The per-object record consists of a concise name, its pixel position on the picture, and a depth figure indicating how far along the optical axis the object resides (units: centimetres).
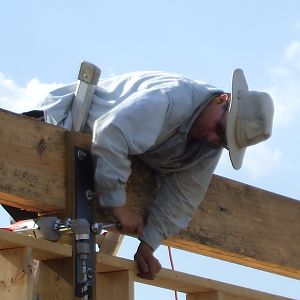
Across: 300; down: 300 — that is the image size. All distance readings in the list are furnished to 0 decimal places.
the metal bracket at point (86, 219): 485
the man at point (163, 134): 499
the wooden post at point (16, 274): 465
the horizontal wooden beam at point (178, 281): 516
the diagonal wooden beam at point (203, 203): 483
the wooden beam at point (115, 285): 522
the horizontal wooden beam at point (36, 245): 463
